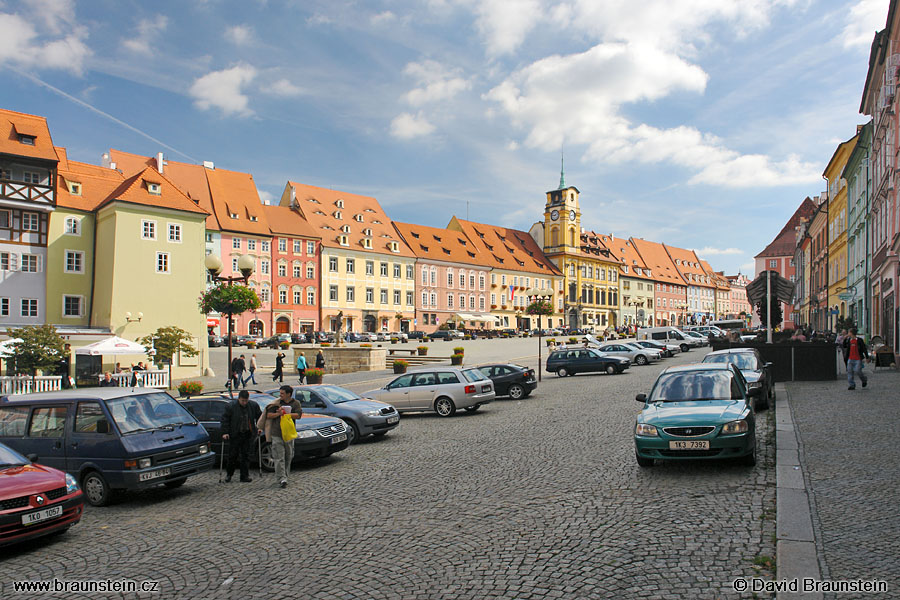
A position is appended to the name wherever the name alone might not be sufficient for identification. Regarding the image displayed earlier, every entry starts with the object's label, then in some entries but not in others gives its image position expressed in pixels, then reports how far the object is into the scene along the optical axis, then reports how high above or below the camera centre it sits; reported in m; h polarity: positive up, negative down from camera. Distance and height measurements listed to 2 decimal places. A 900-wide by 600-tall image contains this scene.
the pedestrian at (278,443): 11.12 -1.94
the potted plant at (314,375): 31.31 -2.25
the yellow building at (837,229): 45.22 +7.34
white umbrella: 29.33 -0.98
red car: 7.36 -2.02
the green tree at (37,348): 29.16 -1.04
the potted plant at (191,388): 23.50 -2.22
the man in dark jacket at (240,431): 11.51 -1.81
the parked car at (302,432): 12.58 -2.03
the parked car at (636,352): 39.72 -1.31
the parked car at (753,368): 16.78 -0.98
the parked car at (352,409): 15.39 -1.92
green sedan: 9.58 -1.37
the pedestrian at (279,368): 33.25 -2.07
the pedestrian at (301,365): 32.62 -1.86
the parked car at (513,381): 24.17 -1.90
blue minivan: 10.07 -1.77
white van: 54.88 -0.55
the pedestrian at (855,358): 19.36 -0.75
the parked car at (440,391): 20.12 -1.92
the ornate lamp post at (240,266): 18.70 +1.72
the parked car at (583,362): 32.81 -1.61
